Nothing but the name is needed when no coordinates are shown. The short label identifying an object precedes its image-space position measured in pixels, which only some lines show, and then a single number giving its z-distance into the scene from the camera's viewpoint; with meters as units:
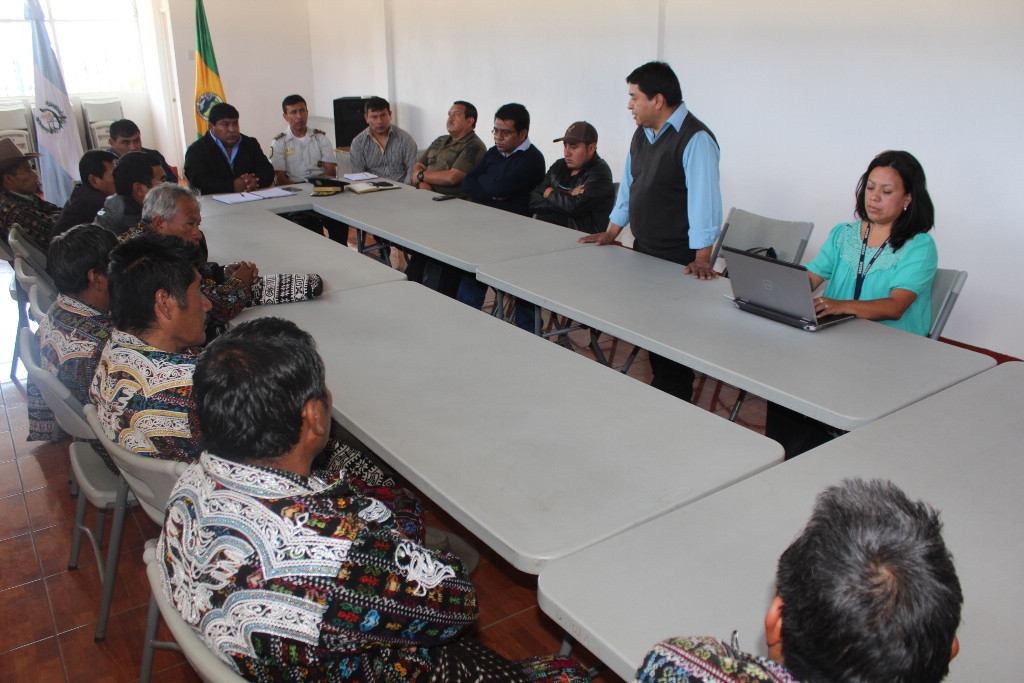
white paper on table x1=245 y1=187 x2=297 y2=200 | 4.59
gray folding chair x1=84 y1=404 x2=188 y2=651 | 1.59
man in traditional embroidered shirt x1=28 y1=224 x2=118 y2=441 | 2.18
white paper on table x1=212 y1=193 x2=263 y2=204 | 4.46
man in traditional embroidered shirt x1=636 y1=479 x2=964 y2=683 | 0.79
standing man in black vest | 3.02
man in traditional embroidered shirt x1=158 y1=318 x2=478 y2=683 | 1.10
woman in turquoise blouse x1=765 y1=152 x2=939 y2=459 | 2.40
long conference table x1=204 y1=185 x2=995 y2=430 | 1.96
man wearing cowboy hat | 3.68
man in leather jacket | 4.14
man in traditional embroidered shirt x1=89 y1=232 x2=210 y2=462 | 1.78
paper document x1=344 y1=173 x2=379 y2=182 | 5.03
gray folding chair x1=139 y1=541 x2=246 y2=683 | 1.05
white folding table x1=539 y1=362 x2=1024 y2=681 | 1.16
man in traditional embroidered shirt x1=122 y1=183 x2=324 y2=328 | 2.55
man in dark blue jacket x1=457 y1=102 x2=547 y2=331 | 4.49
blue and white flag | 6.78
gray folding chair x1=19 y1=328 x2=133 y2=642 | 1.97
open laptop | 2.29
